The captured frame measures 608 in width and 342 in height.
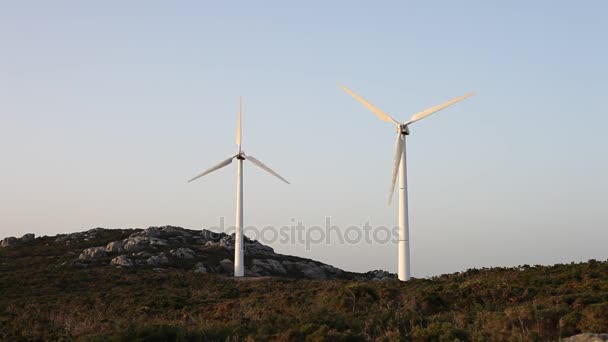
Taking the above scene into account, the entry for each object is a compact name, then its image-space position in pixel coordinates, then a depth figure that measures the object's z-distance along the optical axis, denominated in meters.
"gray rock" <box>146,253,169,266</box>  85.12
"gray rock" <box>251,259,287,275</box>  91.19
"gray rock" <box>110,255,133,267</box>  83.25
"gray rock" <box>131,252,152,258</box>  89.75
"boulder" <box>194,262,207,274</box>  81.25
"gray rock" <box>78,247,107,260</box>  89.70
